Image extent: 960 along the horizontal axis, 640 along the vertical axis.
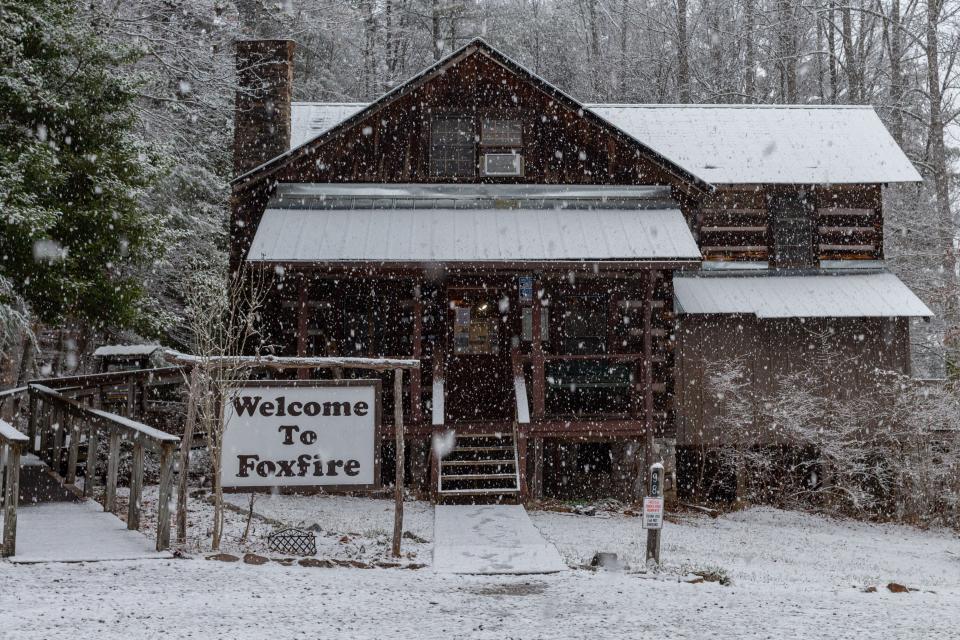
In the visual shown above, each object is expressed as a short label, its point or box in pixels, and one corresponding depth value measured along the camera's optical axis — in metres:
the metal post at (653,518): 8.99
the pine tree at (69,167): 12.20
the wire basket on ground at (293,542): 8.84
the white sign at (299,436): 8.50
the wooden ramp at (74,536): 7.63
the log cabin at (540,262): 14.42
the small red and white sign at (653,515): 8.98
